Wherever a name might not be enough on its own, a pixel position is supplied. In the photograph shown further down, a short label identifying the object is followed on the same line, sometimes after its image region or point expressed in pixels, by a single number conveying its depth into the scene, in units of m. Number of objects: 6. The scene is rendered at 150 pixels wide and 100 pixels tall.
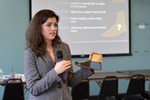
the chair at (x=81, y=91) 7.14
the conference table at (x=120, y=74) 7.61
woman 2.85
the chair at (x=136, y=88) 7.46
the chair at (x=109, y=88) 7.10
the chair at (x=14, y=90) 6.52
